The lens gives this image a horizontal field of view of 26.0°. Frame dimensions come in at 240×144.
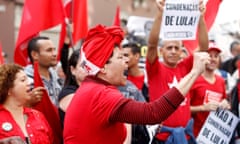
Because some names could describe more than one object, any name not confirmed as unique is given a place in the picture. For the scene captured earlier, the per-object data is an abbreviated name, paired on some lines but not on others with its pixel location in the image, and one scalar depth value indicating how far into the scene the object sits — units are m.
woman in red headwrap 2.95
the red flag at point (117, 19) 7.40
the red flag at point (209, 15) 4.96
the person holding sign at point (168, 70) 4.54
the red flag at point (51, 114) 4.25
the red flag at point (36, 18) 5.46
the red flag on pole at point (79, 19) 6.43
